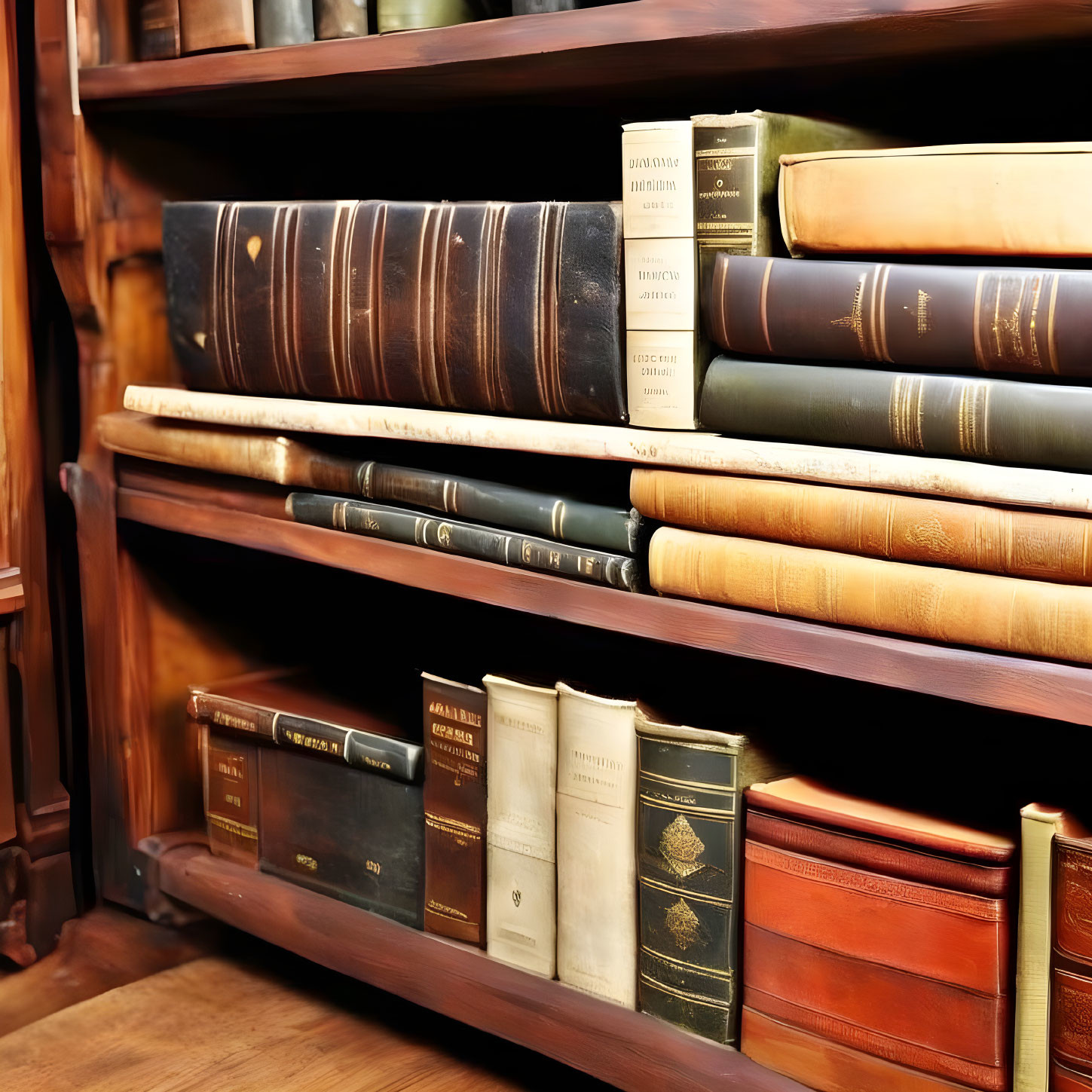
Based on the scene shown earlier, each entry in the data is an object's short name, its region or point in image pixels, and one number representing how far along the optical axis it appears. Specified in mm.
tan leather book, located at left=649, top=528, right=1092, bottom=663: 861
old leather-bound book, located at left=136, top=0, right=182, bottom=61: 1300
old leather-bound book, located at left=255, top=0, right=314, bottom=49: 1230
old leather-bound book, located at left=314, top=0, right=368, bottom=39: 1203
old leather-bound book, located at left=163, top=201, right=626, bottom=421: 1088
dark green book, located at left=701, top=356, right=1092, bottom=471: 858
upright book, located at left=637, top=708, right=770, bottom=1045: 1059
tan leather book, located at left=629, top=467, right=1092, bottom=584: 862
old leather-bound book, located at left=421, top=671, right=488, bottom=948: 1227
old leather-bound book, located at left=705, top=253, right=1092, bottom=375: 849
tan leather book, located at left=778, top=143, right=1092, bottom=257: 833
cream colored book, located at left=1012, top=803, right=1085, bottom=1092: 897
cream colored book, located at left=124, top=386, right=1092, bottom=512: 875
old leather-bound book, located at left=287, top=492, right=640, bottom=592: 1094
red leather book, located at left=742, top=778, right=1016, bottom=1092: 939
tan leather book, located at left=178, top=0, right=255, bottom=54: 1237
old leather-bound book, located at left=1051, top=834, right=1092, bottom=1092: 882
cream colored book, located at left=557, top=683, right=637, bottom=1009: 1119
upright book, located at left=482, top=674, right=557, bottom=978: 1174
